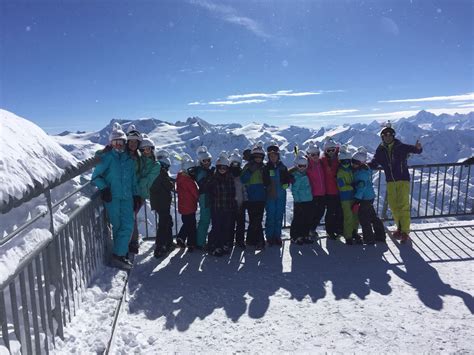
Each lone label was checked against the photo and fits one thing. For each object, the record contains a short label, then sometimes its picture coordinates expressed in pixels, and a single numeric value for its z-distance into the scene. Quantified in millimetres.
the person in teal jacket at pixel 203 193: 5918
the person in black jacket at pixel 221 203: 5871
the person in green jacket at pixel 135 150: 5480
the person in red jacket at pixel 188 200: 6094
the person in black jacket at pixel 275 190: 6188
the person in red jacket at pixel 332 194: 6445
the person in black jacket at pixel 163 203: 5980
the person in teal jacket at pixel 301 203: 6293
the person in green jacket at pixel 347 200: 6281
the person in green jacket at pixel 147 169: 5617
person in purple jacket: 6465
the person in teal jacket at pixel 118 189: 5023
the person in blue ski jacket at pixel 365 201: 6246
